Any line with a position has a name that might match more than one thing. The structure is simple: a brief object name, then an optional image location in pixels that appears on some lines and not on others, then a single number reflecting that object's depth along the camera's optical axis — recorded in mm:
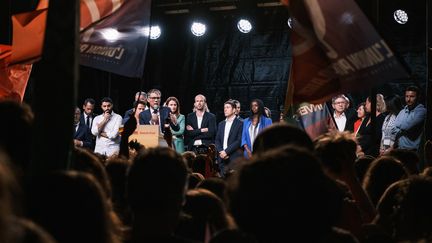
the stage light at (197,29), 18625
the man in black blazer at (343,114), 13547
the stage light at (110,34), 6664
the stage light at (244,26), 18438
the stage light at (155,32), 18812
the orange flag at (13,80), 8583
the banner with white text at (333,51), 4906
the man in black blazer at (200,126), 15656
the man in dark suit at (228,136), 15055
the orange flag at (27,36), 6715
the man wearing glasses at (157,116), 14438
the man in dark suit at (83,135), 15375
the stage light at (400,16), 16688
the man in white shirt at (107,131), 14531
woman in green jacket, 14742
